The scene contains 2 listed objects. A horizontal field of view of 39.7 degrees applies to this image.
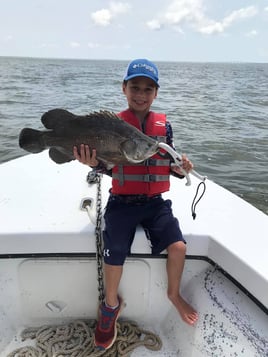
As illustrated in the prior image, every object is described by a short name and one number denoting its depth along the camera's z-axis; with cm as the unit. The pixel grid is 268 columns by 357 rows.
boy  219
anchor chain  221
